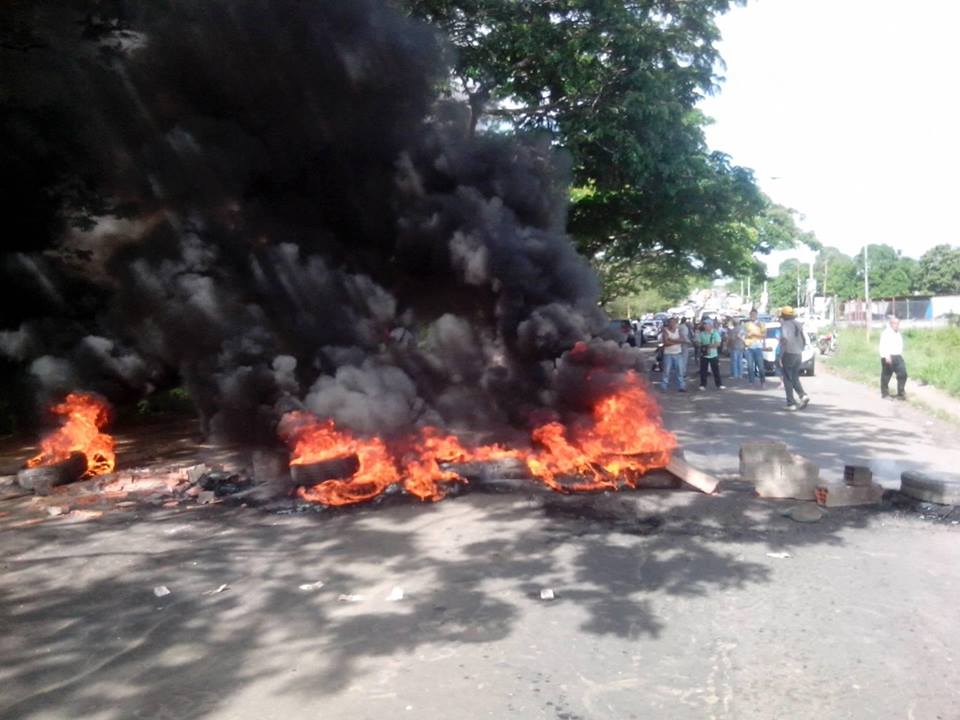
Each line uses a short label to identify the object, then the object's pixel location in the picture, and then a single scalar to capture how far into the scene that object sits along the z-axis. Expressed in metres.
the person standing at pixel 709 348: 17.17
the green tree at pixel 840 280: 58.47
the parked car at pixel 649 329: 41.84
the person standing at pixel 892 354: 14.64
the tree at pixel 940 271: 57.97
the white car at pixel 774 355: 20.30
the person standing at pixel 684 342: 16.62
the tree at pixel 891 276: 59.62
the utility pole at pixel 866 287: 32.19
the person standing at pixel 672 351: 16.36
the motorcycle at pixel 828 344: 28.83
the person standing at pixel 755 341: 17.70
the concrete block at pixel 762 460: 7.25
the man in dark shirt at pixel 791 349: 13.14
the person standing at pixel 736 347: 19.59
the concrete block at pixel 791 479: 7.14
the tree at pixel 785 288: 64.94
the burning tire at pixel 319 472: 7.75
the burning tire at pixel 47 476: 8.34
